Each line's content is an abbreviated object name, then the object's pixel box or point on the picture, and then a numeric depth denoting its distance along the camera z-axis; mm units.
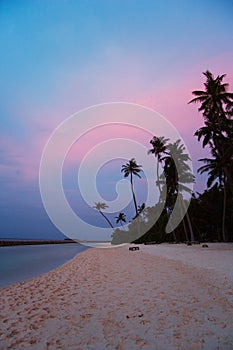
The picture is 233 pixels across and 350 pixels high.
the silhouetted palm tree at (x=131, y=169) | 50388
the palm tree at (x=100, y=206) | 74188
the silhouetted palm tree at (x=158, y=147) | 40188
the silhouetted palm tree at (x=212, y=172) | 30220
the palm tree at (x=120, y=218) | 76188
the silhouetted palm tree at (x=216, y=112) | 24266
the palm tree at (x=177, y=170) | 35053
